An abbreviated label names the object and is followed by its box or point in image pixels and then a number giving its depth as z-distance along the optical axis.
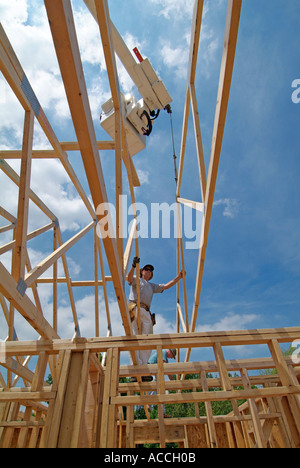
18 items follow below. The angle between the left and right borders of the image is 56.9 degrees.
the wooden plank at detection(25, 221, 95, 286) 3.46
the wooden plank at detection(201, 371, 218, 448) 3.20
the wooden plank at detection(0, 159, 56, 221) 5.20
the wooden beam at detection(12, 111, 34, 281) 3.27
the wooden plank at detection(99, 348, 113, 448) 2.69
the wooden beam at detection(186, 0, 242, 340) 2.49
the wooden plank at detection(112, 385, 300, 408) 2.84
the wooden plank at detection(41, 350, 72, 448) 2.66
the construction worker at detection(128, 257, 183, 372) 5.64
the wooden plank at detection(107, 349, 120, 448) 2.70
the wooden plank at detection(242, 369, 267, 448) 3.03
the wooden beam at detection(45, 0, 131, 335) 1.56
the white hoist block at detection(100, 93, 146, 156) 5.89
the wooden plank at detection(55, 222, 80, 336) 6.34
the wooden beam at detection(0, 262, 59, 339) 2.89
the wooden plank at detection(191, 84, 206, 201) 3.86
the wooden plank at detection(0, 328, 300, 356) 3.35
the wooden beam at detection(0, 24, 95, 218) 3.41
